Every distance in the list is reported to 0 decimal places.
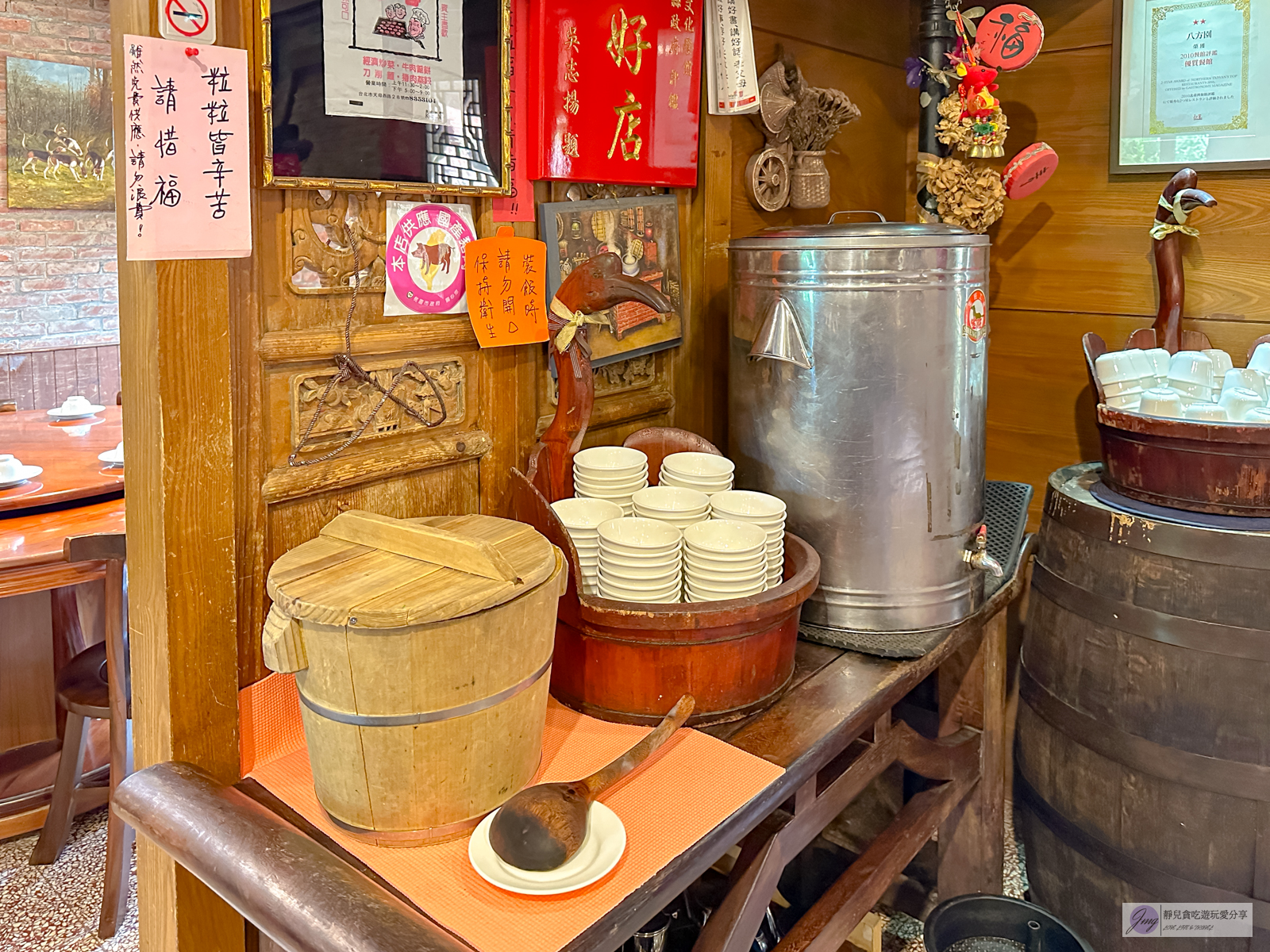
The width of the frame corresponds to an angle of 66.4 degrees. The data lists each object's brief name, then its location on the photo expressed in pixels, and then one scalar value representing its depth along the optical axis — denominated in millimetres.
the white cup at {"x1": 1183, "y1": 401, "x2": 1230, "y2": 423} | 1892
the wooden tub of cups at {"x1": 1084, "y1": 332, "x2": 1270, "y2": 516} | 1830
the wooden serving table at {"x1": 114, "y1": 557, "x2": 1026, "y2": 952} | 1017
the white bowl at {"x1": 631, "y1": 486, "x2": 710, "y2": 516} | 1567
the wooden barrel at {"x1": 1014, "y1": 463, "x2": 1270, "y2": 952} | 1756
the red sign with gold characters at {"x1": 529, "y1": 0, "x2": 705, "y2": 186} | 1562
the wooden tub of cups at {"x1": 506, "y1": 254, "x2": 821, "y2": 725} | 1357
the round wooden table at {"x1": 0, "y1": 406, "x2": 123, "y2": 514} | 2789
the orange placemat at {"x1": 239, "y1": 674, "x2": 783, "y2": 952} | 1021
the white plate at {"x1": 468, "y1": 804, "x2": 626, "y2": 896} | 1045
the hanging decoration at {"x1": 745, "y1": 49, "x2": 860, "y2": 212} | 2094
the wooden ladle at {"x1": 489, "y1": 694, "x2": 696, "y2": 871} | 1061
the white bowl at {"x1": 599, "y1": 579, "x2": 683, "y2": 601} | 1419
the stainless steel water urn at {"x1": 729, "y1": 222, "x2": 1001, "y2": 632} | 1612
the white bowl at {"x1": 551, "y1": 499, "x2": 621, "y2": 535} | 1494
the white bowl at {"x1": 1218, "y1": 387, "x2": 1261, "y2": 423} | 1887
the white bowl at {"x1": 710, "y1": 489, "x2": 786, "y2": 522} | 1559
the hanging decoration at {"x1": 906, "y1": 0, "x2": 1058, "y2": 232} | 2170
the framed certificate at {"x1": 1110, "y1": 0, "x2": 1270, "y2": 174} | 2227
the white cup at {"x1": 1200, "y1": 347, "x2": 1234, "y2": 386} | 2147
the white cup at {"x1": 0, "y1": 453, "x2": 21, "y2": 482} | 2793
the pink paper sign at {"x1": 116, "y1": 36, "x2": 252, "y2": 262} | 1104
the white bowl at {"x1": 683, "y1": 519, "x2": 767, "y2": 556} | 1452
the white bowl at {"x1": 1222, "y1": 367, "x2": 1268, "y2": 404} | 1952
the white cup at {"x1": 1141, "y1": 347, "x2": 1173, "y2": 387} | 2090
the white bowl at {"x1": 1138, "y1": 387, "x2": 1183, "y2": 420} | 1961
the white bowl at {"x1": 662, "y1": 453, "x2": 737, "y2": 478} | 1691
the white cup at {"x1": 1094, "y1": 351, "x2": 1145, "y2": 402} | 2059
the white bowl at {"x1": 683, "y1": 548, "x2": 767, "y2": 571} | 1430
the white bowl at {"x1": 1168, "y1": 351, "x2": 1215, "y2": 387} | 2010
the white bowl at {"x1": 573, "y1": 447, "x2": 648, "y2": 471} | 1636
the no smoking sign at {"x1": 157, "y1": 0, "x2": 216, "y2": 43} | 1103
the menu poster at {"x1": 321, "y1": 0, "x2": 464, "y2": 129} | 1289
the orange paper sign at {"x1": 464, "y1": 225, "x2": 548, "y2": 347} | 1521
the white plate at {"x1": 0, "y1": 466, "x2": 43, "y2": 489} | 2802
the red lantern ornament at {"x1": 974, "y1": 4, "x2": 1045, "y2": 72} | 2139
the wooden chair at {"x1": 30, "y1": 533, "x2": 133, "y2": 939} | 2443
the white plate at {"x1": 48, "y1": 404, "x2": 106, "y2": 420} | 3793
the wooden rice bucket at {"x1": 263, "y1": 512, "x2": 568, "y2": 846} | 1042
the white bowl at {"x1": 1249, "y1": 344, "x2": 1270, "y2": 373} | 2008
